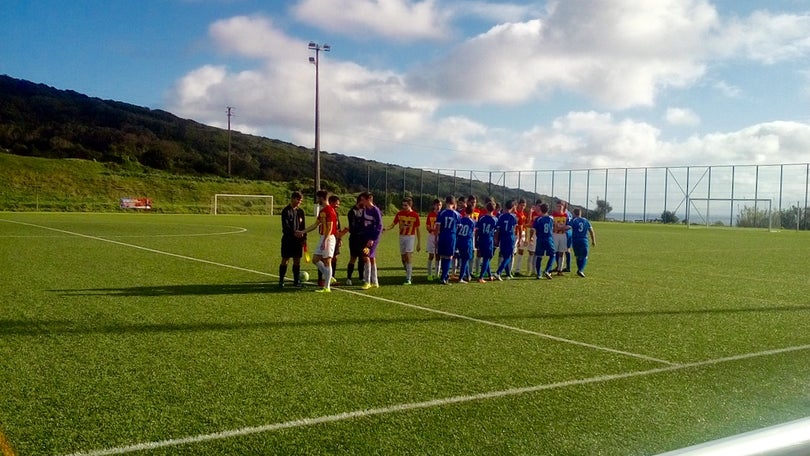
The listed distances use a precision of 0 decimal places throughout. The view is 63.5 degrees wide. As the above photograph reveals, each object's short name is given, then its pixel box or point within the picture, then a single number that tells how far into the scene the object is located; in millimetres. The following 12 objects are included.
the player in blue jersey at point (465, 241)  13617
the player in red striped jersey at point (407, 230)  13578
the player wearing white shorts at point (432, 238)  14305
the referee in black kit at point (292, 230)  11914
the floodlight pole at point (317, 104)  46750
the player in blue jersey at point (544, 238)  15078
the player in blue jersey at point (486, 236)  14078
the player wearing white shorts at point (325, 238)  11602
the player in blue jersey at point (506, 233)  14320
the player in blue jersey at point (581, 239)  15477
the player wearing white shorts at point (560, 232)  15930
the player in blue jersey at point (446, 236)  13328
